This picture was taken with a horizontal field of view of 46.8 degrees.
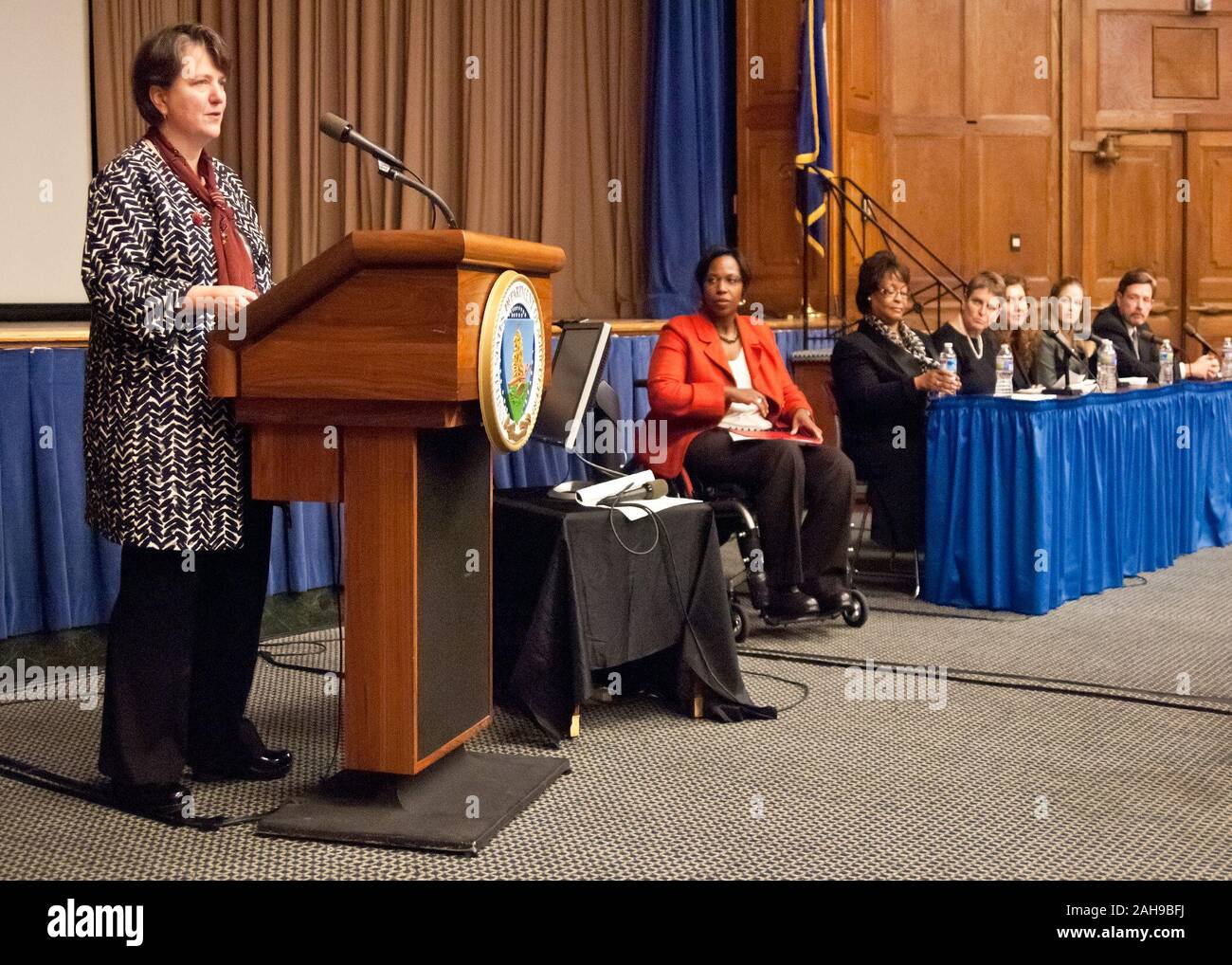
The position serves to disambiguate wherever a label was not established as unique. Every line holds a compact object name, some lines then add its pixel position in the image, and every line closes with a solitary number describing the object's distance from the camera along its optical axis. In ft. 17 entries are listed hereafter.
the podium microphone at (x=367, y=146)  7.49
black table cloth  10.84
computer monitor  11.91
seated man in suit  20.52
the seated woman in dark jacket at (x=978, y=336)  17.94
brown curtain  22.97
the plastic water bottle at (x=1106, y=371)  17.58
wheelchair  14.20
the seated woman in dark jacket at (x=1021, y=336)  18.66
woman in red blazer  14.60
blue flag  24.23
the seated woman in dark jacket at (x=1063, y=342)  18.93
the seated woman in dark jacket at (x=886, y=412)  16.62
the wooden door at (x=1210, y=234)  30.09
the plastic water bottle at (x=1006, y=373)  15.88
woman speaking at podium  8.40
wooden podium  7.74
